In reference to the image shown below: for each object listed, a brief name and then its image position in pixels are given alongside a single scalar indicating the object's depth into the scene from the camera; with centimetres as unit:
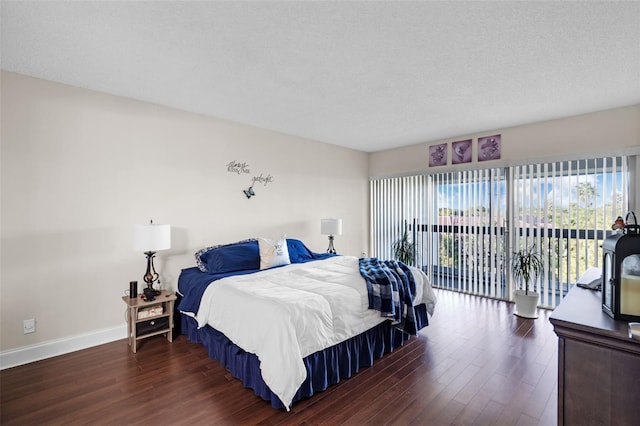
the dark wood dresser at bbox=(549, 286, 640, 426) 117
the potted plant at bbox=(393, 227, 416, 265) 521
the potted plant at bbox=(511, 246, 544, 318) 366
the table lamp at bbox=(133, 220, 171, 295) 281
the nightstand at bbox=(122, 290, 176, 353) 283
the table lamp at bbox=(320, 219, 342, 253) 481
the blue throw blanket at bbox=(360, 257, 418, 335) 263
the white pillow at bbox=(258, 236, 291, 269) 351
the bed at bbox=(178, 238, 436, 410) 200
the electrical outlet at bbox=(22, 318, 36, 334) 263
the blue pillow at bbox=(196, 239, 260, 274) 327
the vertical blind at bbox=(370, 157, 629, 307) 367
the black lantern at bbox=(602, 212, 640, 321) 129
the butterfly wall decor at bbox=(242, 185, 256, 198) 416
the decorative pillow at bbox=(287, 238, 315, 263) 398
